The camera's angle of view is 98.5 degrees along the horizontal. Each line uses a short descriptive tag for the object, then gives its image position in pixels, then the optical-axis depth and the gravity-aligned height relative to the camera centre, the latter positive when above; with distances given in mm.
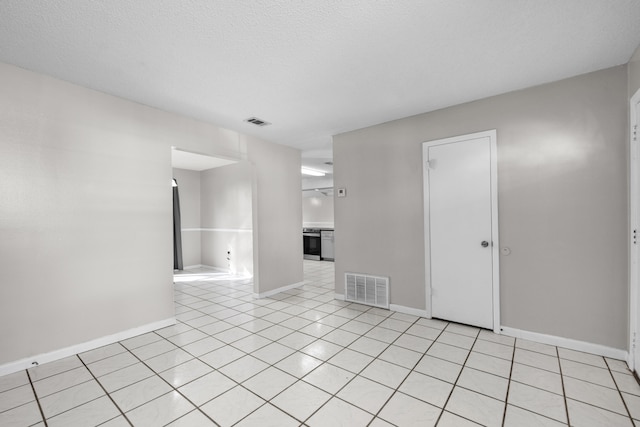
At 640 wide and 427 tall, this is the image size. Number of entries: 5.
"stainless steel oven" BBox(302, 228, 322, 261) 8953 -1000
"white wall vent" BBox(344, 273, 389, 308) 4059 -1185
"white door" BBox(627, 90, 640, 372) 2289 -273
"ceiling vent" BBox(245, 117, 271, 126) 3848 +1327
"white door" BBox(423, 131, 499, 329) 3219 -211
